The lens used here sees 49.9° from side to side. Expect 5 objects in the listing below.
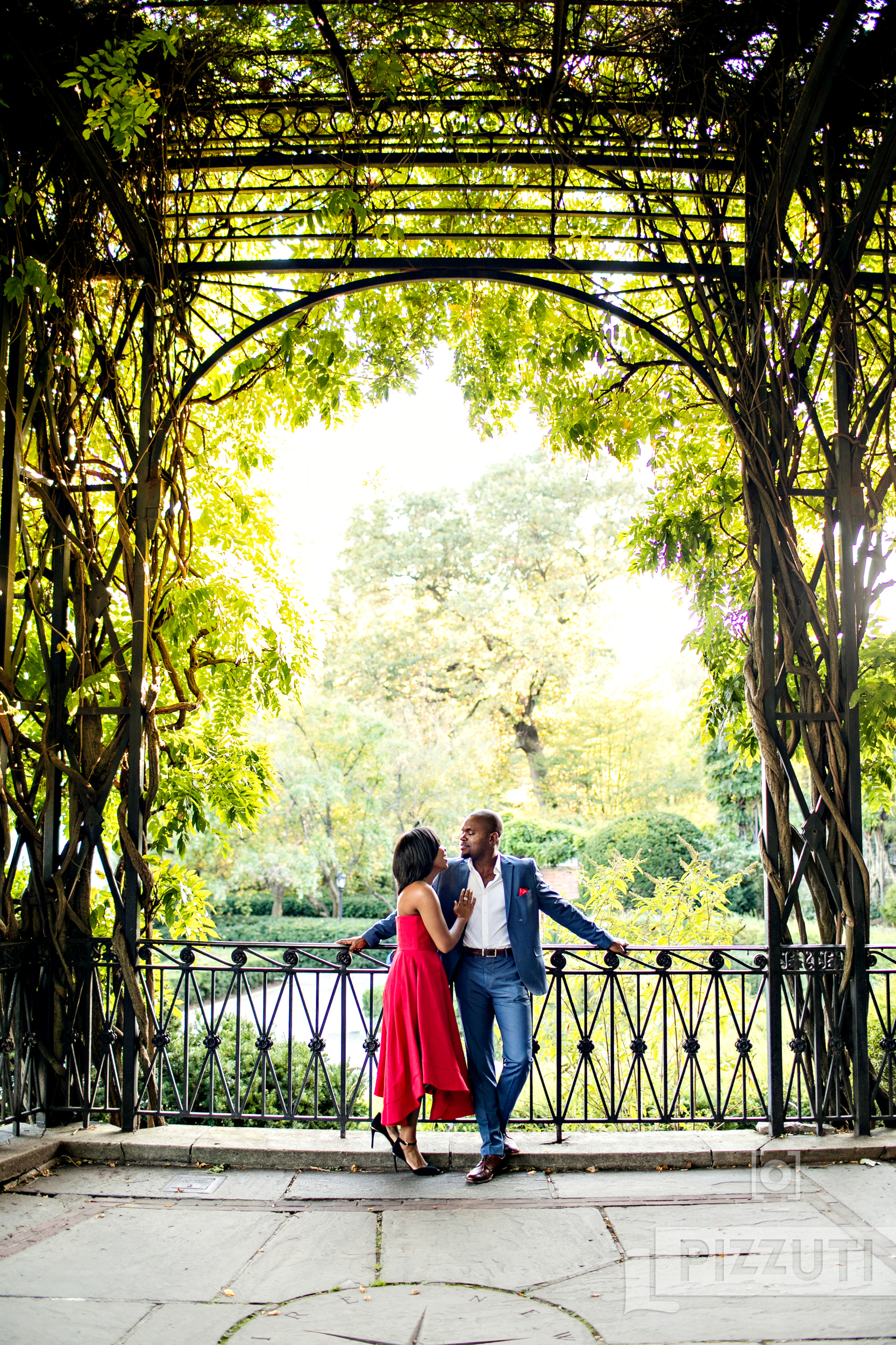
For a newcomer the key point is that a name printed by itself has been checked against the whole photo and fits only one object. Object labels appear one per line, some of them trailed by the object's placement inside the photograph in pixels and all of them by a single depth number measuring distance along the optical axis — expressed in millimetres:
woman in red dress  4301
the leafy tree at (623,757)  21078
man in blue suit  4375
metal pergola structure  4676
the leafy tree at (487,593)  25234
